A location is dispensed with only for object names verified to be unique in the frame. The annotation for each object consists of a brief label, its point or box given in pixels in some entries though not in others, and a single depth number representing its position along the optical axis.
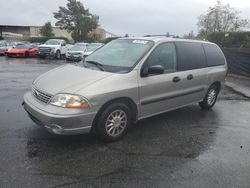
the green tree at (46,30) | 54.00
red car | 21.80
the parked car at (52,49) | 22.56
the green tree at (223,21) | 31.28
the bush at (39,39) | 47.38
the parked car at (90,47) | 20.43
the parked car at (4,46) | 23.52
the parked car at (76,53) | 20.53
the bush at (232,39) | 17.17
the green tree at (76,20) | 49.38
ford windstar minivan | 3.69
